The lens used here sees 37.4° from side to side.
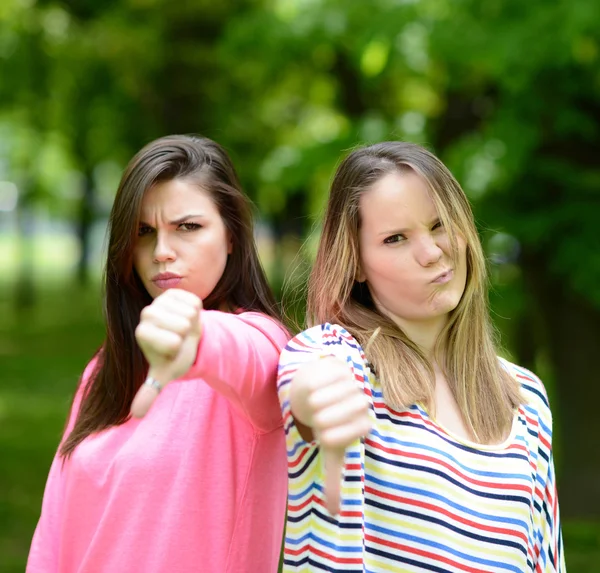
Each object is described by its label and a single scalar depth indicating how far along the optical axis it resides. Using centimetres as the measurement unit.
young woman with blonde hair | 172
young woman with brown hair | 196
